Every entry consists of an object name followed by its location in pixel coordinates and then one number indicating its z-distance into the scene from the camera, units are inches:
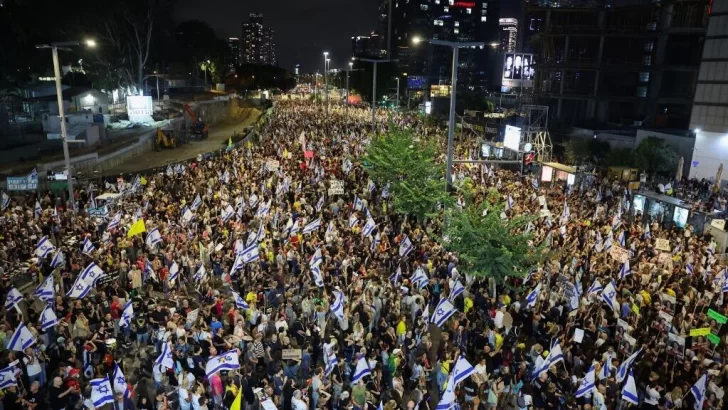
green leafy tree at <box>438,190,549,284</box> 580.7
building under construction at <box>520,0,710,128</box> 2309.3
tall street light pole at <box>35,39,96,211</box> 742.2
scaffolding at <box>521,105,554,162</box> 1376.2
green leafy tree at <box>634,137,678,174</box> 1401.3
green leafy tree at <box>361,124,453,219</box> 869.2
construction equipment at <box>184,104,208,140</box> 2269.6
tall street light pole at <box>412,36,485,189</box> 705.6
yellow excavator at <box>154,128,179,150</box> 1884.8
